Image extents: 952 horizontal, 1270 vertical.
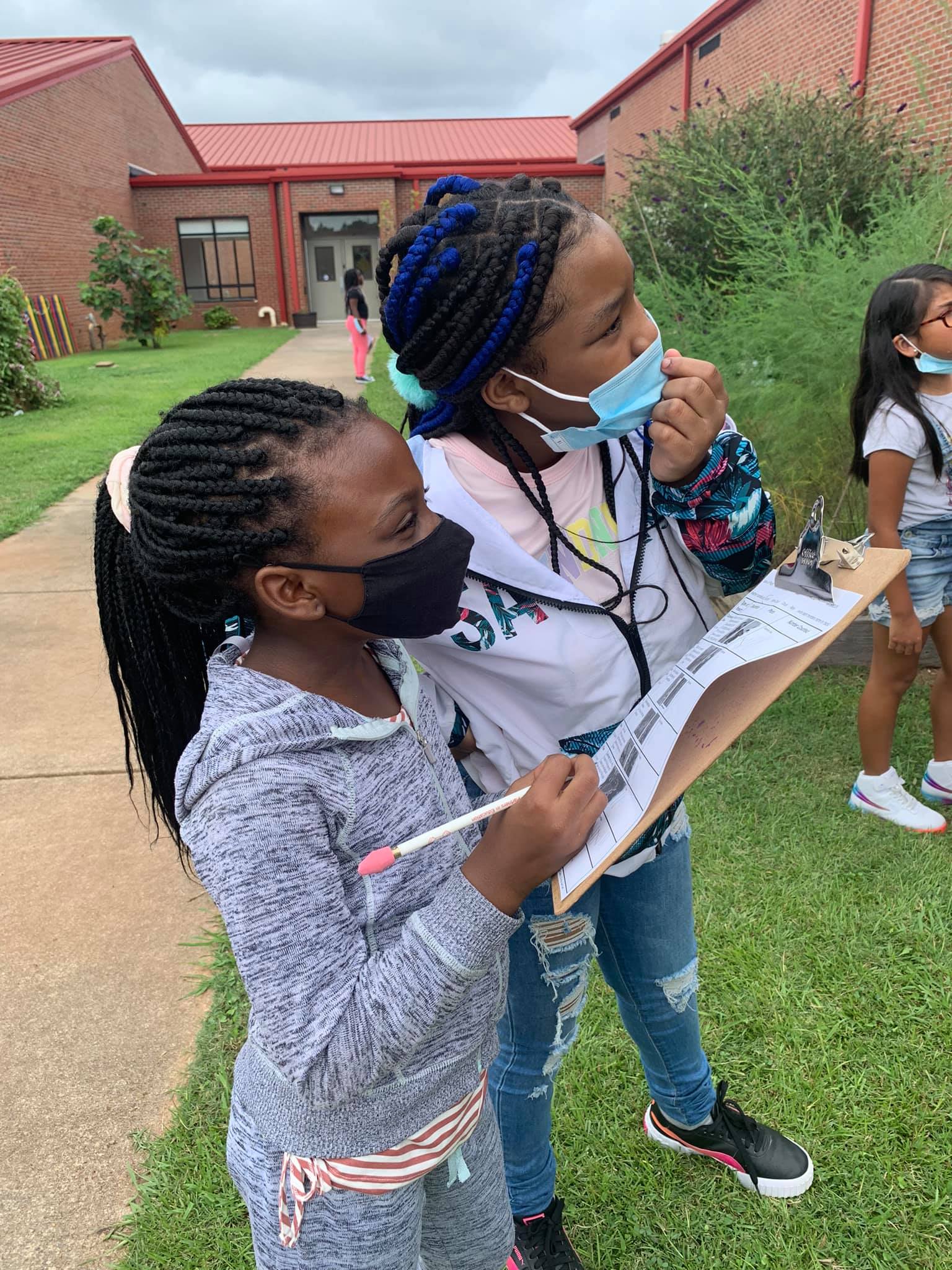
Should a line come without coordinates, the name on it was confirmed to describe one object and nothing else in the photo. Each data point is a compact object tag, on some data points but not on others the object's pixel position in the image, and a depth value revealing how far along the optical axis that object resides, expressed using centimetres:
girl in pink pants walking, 1335
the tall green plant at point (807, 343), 462
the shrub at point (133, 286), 2167
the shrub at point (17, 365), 1211
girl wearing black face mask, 97
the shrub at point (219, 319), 2703
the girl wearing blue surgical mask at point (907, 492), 289
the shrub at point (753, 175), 669
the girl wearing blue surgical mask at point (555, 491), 131
